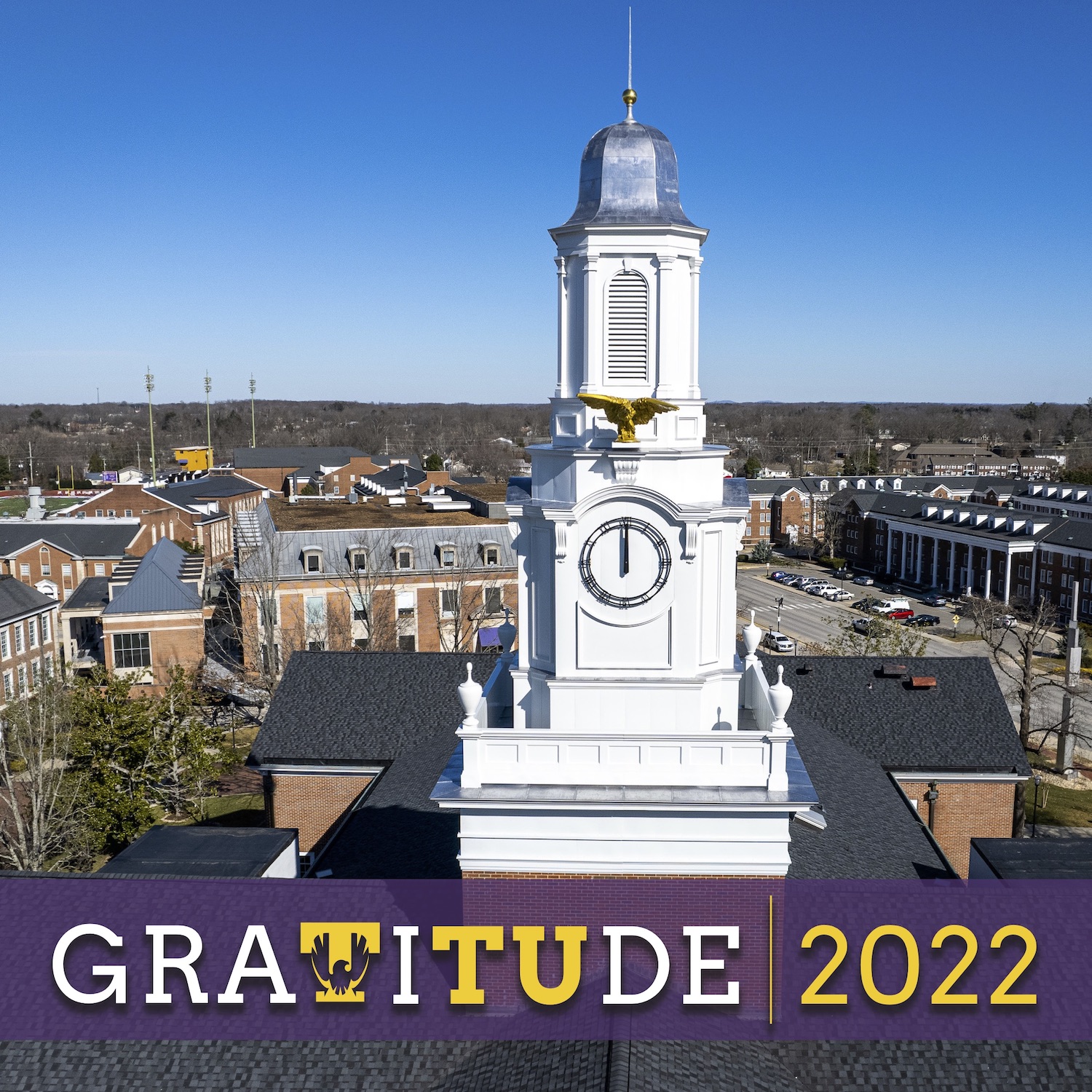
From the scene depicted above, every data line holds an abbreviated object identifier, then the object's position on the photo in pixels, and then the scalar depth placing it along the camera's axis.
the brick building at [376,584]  59.06
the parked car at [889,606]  87.94
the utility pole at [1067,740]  46.91
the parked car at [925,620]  82.75
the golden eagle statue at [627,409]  14.91
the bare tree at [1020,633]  48.97
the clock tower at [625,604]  14.89
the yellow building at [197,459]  171.95
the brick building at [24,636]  59.38
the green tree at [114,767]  34.84
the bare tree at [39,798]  32.09
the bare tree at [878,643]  52.81
